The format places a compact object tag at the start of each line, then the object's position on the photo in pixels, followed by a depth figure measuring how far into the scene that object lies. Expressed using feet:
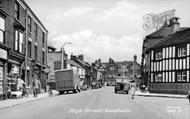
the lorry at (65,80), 120.57
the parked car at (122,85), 141.28
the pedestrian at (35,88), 87.82
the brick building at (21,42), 78.12
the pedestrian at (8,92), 79.15
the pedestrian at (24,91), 87.92
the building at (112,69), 495.45
